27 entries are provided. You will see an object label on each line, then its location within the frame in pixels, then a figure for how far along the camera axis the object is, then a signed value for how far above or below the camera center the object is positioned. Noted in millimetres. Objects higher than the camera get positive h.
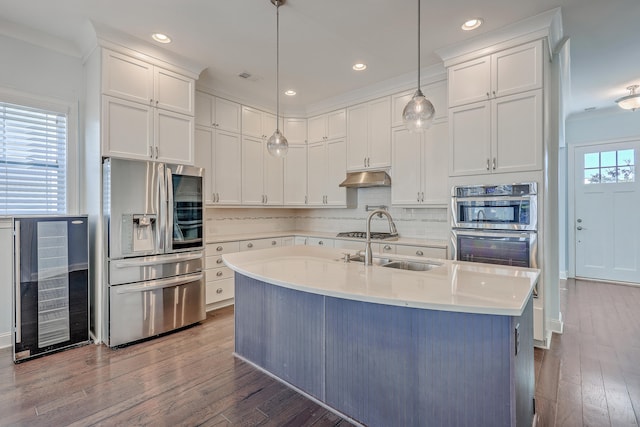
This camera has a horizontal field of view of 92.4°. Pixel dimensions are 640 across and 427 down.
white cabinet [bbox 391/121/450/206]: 3629 +575
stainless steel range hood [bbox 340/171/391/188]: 4051 +455
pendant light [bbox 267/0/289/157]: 2615 +587
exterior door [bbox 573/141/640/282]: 4918 +15
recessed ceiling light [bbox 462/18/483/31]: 2689 +1690
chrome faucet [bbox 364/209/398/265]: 2117 -286
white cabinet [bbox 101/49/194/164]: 2879 +1035
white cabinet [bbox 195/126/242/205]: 3949 +677
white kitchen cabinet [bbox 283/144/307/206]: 5000 +601
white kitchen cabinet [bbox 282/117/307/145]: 5035 +1354
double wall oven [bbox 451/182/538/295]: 2719 -101
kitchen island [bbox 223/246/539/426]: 1317 -659
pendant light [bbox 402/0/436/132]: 1995 +656
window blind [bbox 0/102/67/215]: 2842 +512
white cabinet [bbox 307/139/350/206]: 4590 +617
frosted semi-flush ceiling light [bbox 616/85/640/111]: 3934 +1456
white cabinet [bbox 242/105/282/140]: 4453 +1359
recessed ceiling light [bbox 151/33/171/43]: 2916 +1691
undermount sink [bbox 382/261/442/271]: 2229 -387
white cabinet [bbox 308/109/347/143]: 4590 +1350
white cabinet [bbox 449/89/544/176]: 2711 +737
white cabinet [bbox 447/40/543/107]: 2709 +1311
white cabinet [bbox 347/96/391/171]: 4102 +1085
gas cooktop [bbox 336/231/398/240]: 3958 -307
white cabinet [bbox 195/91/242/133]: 3930 +1346
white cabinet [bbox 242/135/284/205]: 4461 +586
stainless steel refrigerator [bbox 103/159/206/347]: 2824 -352
